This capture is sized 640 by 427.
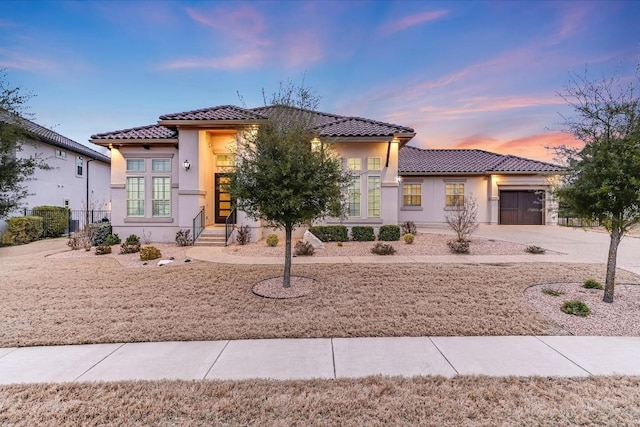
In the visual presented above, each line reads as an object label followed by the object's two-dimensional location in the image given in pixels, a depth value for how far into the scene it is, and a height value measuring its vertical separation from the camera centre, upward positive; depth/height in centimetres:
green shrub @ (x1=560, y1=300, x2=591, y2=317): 513 -174
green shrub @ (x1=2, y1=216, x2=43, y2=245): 1362 -107
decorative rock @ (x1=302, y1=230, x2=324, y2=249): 1153 -121
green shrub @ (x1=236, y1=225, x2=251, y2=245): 1233 -107
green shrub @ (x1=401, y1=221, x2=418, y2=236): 1454 -88
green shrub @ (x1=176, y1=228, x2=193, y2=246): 1223 -121
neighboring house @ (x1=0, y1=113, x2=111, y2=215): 1744 +230
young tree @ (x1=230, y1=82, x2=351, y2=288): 600 +71
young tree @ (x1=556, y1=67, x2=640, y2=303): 523 +95
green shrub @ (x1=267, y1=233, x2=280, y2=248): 1161 -122
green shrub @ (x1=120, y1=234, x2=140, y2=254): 1070 -142
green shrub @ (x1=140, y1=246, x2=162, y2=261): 948 -147
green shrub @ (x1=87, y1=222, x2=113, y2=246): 1288 -107
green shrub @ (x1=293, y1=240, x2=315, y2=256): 1013 -140
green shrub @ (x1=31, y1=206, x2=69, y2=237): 1574 -56
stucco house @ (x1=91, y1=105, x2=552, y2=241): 1280 +194
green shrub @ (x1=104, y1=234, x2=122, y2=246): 1269 -136
